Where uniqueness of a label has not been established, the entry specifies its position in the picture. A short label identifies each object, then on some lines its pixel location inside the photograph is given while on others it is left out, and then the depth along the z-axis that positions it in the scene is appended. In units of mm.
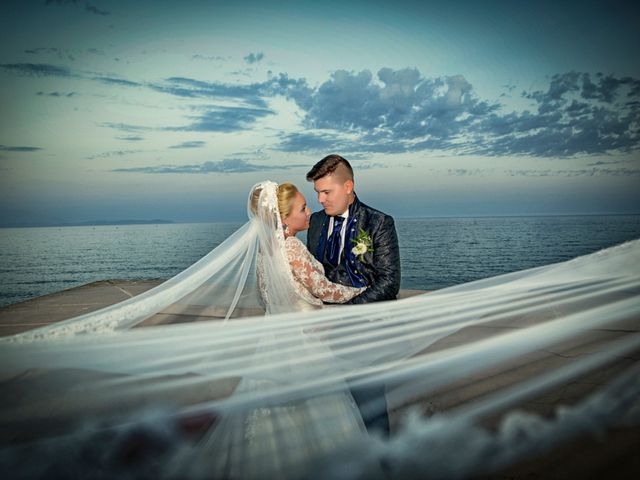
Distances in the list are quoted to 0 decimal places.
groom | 2557
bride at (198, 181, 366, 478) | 2135
